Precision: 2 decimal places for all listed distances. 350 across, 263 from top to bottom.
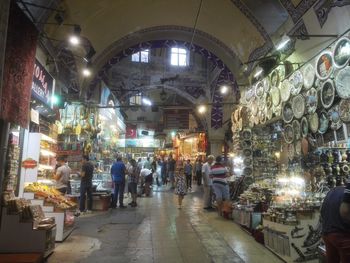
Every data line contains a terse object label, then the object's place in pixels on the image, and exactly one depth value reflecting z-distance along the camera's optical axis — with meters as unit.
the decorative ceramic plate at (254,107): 8.67
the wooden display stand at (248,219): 6.62
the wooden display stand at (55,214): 5.84
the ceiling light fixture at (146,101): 24.48
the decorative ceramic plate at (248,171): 9.38
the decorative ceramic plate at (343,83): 4.92
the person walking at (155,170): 18.99
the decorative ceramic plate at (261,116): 8.23
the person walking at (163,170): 19.11
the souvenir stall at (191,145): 20.52
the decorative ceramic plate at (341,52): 4.91
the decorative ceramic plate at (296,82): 6.31
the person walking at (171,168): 18.38
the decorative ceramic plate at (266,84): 7.93
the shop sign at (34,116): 6.85
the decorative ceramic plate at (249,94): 8.96
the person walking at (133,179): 10.62
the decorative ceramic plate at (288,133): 6.76
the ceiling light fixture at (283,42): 6.68
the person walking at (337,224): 2.96
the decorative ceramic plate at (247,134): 9.57
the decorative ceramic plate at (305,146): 6.15
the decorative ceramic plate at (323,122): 5.59
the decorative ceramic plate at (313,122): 5.86
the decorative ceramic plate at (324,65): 5.38
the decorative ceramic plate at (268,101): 7.78
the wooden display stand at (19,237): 4.80
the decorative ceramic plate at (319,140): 5.87
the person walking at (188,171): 16.14
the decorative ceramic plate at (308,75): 5.93
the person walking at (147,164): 16.56
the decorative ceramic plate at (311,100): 5.82
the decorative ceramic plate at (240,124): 9.85
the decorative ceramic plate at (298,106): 6.27
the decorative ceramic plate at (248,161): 9.42
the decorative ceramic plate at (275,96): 7.30
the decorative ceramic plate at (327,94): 5.32
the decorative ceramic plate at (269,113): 7.76
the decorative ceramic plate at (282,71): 7.25
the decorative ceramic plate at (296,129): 6.49
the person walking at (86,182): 8.86
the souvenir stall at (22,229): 4.81
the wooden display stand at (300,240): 4.70
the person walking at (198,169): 18.48
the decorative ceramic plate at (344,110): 4.96
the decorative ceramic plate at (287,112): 6.77
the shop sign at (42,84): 6.80
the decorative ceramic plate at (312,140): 6.04
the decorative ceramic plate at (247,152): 9.48
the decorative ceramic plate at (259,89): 8.27
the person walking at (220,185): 8.85
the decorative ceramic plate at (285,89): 6.82
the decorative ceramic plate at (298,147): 6.48
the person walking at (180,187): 10.09
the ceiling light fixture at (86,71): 10.20
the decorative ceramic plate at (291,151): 6.80
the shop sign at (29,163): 6.43
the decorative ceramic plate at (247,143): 9.52
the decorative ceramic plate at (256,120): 8.61
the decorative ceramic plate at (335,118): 5.23
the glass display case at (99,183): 10.01
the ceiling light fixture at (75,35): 7.21
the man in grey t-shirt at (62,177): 8.20
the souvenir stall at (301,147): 4.93
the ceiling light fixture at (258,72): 8.34
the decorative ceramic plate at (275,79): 7.48
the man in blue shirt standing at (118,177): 10.02
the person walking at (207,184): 9.84
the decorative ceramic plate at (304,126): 6.15
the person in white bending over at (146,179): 13.32
